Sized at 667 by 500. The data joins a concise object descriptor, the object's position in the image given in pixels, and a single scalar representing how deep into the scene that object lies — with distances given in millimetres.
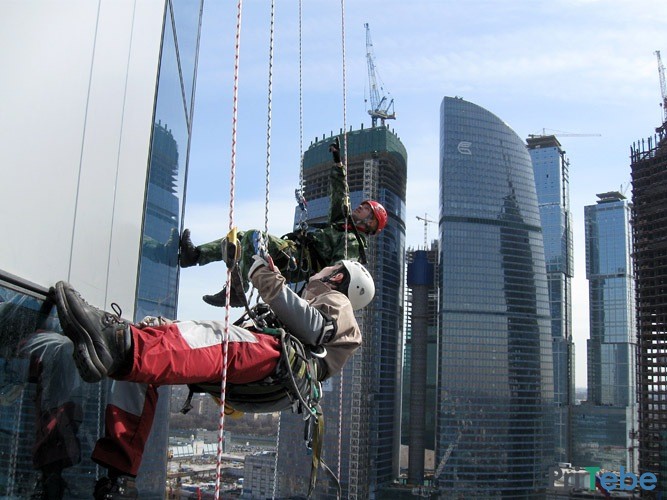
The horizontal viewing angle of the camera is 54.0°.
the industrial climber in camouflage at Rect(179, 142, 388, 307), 4641
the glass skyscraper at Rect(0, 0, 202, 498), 1589
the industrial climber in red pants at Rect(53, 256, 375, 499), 1939
